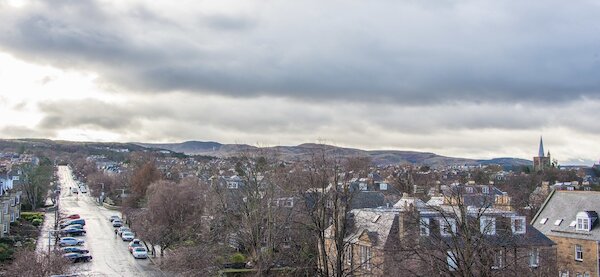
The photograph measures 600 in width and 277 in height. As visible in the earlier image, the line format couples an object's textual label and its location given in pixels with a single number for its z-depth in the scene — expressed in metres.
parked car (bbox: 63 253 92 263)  52.42
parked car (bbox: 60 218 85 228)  78.88
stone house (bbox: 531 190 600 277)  42.75
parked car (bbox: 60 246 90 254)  56.31
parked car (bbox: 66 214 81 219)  88.44
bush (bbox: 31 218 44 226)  79.82
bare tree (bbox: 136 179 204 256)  56.47
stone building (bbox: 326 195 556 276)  27.07
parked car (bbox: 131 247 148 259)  56.50
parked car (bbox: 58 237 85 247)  61.54
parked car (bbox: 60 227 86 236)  72.04
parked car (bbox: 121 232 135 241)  69.75
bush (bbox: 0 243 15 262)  49.42
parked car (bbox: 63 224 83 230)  75.34
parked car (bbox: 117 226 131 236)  74.64
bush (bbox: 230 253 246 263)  50.12
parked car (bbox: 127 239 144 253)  60.34
